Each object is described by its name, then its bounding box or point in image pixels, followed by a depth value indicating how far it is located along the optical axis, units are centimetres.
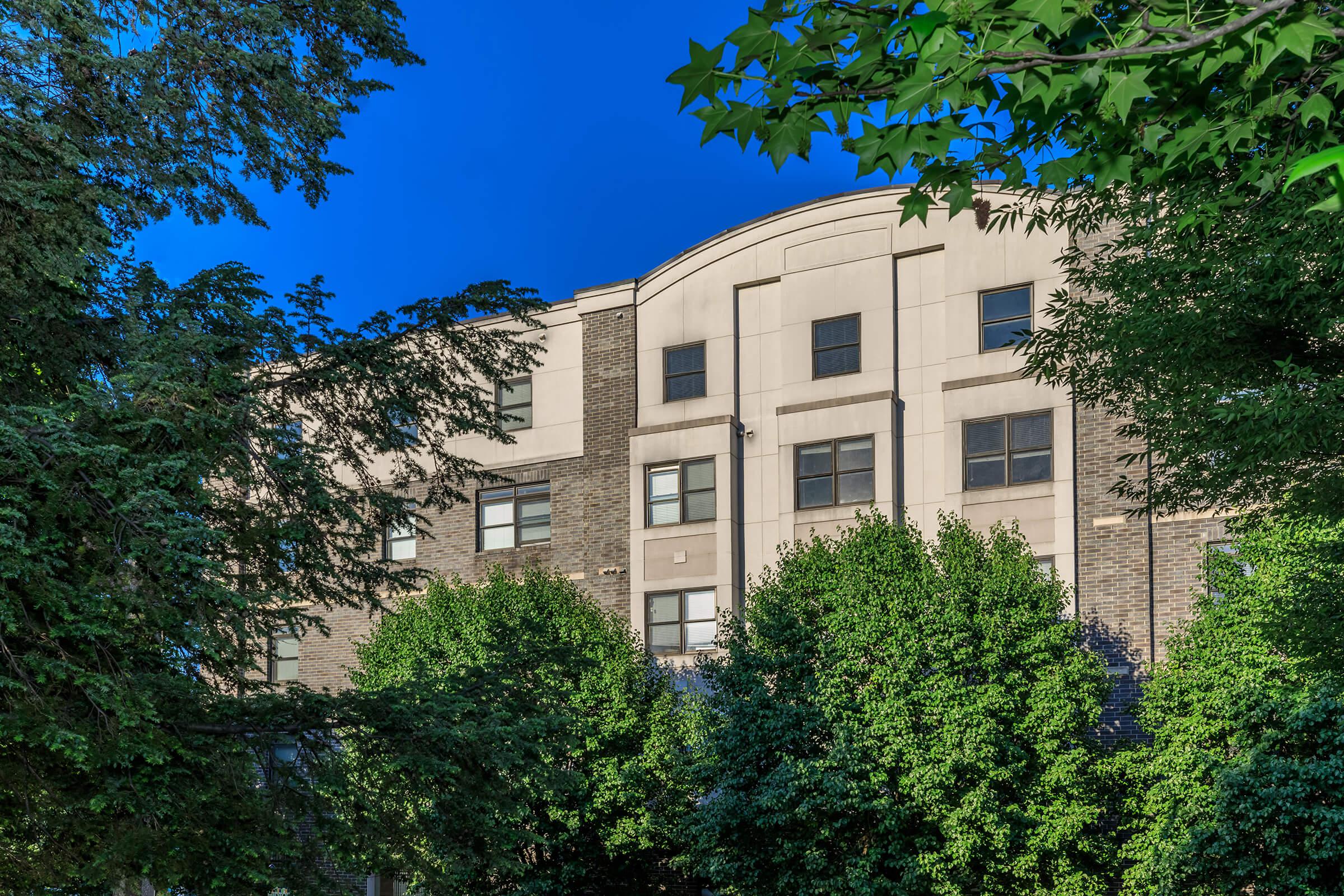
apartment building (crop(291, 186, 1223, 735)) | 2591
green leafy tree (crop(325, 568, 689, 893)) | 1171
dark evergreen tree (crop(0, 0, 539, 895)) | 956
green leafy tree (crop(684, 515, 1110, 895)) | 2083
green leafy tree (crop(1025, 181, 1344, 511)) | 1071
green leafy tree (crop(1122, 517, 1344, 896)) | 1895
